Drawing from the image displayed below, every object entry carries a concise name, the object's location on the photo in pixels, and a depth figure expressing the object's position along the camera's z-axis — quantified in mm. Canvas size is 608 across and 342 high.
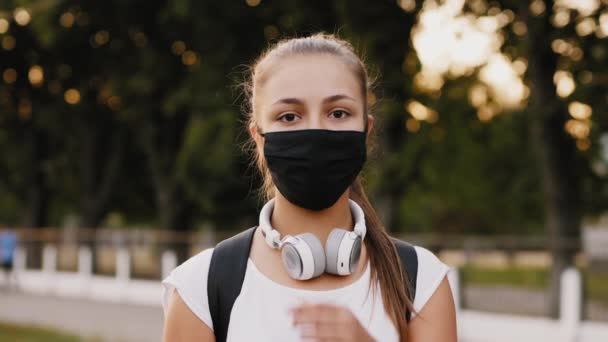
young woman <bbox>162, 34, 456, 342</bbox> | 2537
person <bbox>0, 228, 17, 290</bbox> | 27062
